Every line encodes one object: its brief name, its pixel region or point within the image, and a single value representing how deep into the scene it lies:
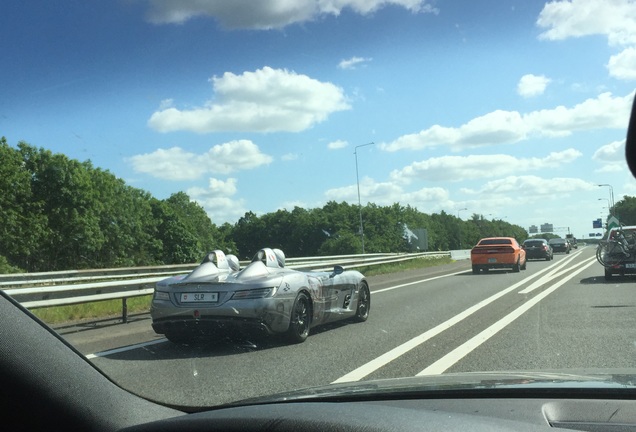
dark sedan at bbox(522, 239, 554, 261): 44.03
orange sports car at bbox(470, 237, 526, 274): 28.83
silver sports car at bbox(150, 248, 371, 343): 8.34
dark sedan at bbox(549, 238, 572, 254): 64.56
